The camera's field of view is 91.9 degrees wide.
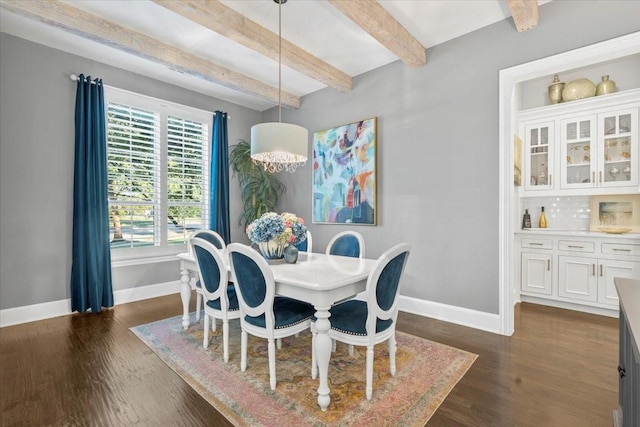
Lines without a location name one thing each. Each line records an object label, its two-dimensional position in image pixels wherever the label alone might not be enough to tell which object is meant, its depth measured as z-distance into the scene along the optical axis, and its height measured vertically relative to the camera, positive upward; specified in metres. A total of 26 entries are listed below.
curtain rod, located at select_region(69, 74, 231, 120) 3.44 +1.51
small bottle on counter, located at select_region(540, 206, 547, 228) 4.19 -0.12
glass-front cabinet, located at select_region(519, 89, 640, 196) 3.44 +0.80
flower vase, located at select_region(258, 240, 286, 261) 2.59 -0.32
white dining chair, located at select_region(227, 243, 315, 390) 1.98 -0.63
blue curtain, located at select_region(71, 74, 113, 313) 3.45 +0.07
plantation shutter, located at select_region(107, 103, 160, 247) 3.80 +0.49
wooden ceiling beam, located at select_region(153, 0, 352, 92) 2.48 +1.65
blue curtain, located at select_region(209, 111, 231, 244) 4.70 +0.49
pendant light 2.50 +0.60
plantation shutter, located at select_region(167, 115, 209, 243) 4.33 +0.53
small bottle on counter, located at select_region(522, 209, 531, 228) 4.25 -0.11
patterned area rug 1.77 -1.16
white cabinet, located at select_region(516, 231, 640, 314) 3.31 -0.63
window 3.83 +0.54
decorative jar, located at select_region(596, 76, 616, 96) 3.56 +1.45
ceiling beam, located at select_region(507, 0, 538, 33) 2.44 +1.65
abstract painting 3.87 +0.51
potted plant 4.91 +0.46
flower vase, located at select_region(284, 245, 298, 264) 2.55 -0.35
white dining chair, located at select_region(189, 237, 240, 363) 2.38 -0.58
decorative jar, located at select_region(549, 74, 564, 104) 3.92 +1.55
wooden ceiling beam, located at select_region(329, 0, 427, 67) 2.48 +1.64
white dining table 1.84 -0.46
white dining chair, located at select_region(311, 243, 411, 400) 1.87 -0.67
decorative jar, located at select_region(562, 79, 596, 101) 3.67 +1.48
